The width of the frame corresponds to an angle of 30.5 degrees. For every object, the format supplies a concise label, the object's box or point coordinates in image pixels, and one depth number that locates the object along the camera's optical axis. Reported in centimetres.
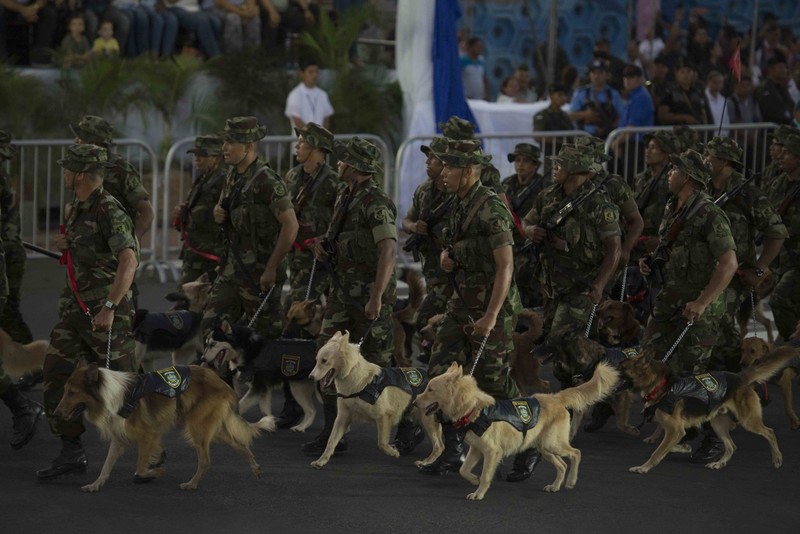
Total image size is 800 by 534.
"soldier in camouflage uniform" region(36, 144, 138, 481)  894
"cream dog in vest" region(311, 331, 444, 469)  930
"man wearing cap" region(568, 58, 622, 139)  1873
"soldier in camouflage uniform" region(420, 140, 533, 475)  920
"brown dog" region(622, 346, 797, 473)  943
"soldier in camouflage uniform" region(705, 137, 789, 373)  1088
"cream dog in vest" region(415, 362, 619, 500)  863
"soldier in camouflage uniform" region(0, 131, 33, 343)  1103
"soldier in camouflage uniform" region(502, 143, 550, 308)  1224
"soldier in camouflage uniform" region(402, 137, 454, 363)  1107
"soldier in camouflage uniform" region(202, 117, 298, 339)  1067
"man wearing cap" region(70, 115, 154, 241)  1128
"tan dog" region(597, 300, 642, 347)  1093
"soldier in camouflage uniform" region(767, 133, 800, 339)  1175
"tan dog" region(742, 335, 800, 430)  1079
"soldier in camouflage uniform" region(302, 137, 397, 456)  988
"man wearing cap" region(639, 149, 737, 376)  988
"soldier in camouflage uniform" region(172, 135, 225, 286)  1200
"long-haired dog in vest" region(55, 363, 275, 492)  844
